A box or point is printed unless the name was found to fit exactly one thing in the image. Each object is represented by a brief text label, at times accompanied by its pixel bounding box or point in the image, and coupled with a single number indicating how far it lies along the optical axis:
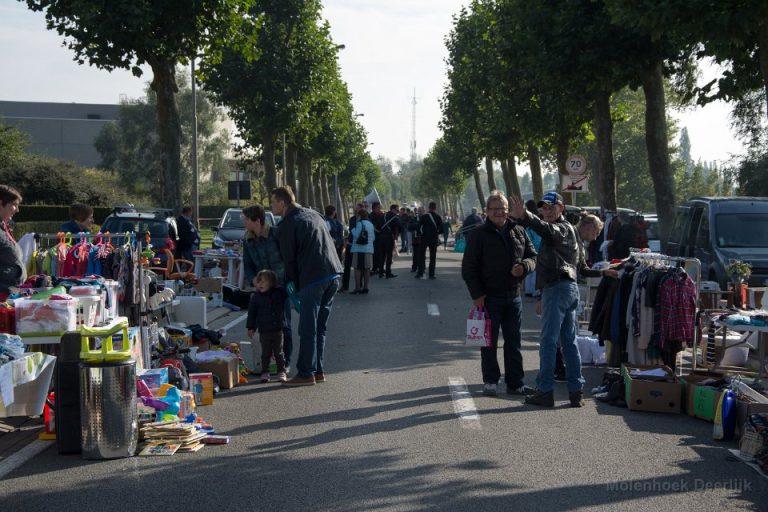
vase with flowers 14.11
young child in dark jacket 10.88
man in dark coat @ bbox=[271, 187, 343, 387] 10.46
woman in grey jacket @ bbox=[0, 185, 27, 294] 8.95
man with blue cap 9.44
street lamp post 39.84
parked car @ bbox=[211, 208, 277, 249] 30.38
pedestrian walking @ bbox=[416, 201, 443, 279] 26.30
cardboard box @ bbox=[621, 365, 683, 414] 9.28
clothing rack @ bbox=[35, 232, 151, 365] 9.67
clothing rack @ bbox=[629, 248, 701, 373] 10.97
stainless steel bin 7.33
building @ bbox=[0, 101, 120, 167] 104.56
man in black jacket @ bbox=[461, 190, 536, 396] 9.85
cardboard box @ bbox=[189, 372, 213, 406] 9.49
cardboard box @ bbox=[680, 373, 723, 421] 8.86
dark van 16.53
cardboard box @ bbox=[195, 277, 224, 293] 19.23
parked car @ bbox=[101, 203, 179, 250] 21.84
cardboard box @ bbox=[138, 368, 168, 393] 8.51
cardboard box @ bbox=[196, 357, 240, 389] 10.40
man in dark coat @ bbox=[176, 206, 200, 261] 23.42
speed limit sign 28.38
